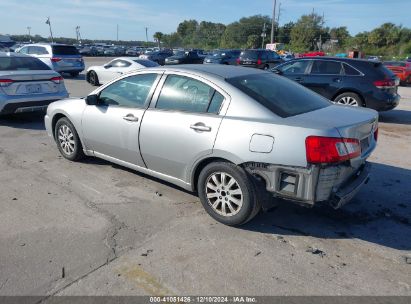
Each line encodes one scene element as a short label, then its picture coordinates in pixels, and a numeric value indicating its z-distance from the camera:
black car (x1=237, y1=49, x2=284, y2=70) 21.30
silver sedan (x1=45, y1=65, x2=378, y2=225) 3.19
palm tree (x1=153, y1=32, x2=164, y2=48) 79.22
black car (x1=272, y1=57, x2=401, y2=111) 8.76
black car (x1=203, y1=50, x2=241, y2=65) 25.32
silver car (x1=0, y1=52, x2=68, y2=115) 7.45
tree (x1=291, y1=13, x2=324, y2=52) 79.38
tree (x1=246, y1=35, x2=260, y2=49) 90.91
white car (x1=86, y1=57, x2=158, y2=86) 14.78
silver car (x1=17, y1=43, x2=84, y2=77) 17.19
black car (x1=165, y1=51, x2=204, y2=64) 27.52
